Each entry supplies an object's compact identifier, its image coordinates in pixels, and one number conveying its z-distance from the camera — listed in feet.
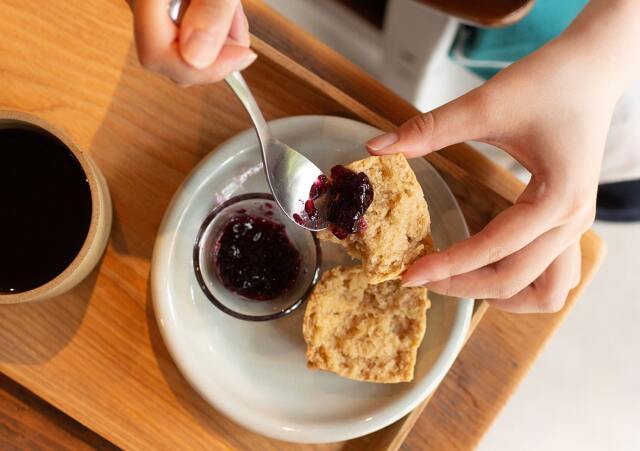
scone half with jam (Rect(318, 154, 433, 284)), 1.24
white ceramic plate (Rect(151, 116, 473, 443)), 1.34
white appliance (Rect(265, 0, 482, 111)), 1.66
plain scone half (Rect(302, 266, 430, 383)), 1.35
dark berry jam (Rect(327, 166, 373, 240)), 1.21
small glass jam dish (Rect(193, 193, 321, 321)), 1.37
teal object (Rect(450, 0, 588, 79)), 1.54
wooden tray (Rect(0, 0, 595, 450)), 1.36
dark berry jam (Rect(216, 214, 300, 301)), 1.38
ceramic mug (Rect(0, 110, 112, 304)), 1.22
